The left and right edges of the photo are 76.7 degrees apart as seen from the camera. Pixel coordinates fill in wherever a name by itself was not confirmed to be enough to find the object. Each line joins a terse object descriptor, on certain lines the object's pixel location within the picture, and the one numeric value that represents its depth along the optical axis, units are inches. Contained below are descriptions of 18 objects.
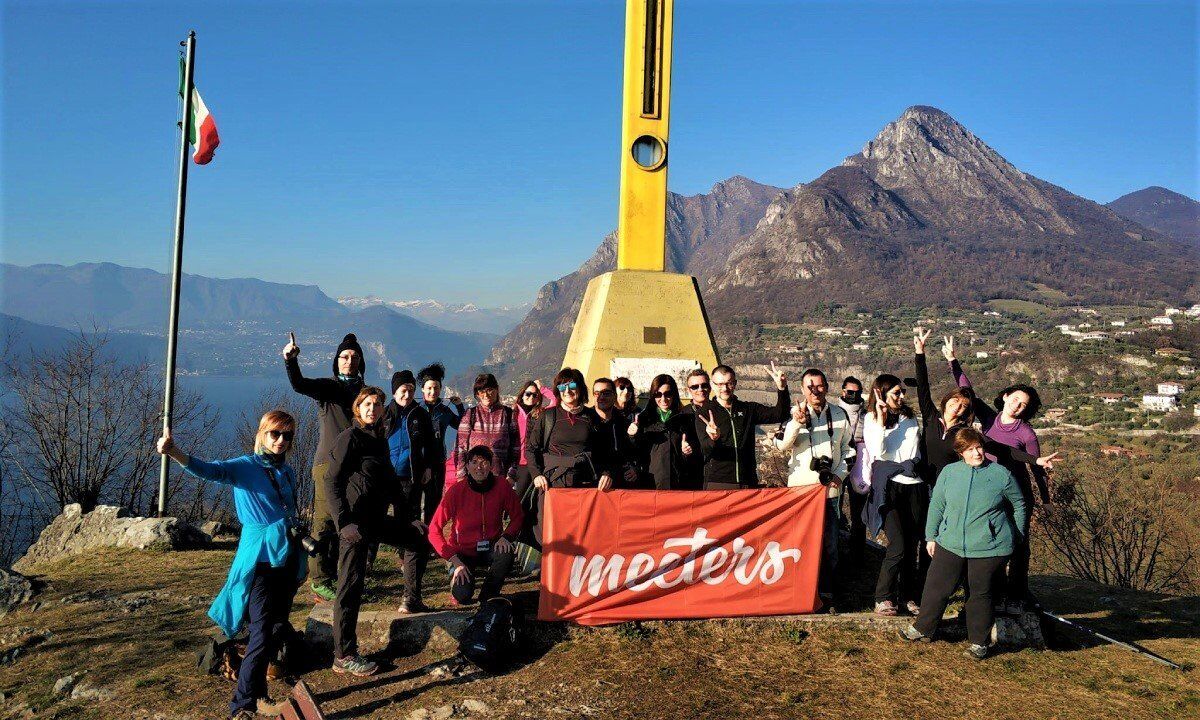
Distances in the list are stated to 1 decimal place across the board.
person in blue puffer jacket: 244.5
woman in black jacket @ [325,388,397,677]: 185.5
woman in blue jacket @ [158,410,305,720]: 171.0
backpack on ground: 196.1
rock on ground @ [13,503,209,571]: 363.9
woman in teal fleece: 202.2
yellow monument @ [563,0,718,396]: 378.0
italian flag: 401.1
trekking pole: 208.7
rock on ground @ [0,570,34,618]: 270.5
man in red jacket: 214.7
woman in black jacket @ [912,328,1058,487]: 219.8
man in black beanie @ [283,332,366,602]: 227.1
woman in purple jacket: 219.5
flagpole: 368.5
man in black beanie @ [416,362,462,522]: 258.1
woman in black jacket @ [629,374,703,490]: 240.5
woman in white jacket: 225.3
